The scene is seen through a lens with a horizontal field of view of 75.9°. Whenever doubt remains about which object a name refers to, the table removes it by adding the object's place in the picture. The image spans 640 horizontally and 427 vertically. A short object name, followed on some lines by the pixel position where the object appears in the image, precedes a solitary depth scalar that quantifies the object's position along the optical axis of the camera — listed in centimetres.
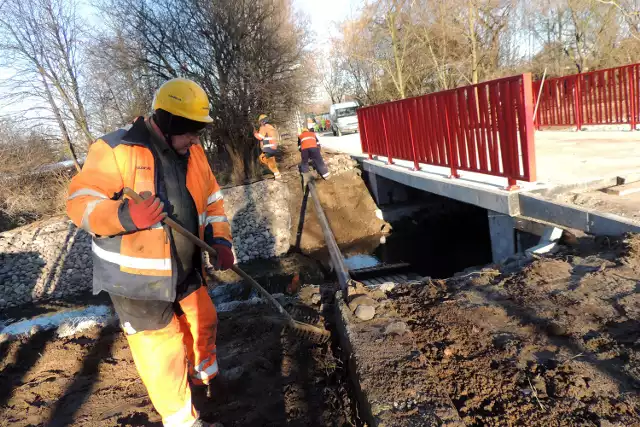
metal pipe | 420
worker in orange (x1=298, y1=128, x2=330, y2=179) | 1026
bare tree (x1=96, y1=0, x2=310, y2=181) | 1095
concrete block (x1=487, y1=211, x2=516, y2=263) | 519
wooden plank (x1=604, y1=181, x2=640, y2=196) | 453
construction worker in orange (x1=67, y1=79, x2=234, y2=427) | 201
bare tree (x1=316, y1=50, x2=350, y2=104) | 4053
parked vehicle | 2520
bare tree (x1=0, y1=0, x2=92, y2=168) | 1070
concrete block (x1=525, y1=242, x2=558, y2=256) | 414
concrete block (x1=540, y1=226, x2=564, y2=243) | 429
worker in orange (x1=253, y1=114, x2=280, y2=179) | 1027
